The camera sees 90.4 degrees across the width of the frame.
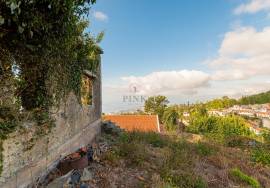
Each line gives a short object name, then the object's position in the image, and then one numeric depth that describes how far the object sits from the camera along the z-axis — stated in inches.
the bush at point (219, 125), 403.2
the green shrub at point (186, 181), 111.7
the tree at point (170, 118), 597.7
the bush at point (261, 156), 178.8
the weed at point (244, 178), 127.1
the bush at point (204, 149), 175.0
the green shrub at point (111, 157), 125.0
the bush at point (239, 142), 249.7
